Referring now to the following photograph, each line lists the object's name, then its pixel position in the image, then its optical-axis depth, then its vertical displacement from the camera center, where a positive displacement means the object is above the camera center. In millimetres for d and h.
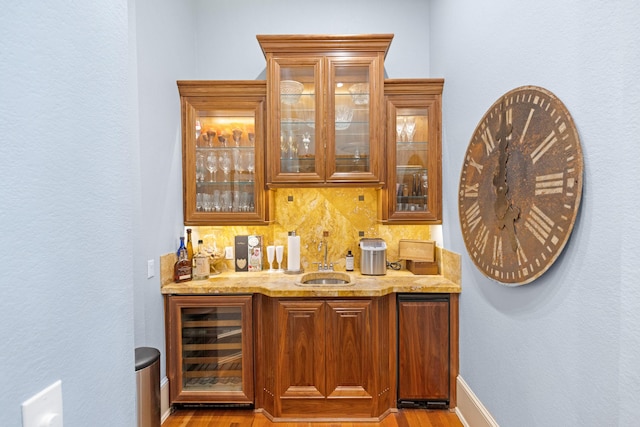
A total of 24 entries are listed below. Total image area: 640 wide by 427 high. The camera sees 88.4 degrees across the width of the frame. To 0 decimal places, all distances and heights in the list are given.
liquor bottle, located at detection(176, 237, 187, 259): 2633 -320
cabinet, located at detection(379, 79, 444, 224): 2721 +439
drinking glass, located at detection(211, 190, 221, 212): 2806 +50
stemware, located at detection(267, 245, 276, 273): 2980 -421
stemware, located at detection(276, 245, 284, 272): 2982 -423
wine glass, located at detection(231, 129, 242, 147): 2826 +615
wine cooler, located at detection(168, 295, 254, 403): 2488 -1101
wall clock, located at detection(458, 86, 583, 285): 1322 +95
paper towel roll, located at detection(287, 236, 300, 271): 2871 -408
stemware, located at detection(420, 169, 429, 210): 2773 +181
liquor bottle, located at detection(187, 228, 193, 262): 2736 -347
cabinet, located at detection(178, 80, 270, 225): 2746 +470
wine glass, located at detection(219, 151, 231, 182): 2828 +376
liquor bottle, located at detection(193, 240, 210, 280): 2680 -490
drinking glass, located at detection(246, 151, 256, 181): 2816 +369
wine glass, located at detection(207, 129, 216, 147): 2814 +614
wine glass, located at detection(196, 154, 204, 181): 2793 +339
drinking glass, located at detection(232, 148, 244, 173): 2828 +393
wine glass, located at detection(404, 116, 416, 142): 2777 +688
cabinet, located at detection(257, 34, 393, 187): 2607 +785
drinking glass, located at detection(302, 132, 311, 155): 2688 +541
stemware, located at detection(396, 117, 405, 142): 2764 +660
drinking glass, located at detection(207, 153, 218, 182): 2824 +355
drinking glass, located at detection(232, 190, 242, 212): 2819 +40
